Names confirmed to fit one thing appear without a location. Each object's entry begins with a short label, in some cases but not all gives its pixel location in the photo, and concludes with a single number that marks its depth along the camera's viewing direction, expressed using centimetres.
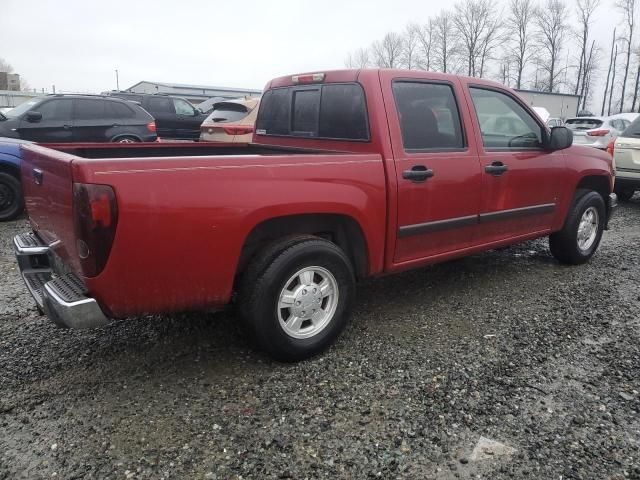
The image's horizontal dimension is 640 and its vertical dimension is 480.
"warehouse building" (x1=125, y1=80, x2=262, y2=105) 3728
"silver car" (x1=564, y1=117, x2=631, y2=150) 1216
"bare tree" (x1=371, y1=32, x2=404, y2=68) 6083
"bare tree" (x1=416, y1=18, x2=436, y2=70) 5690
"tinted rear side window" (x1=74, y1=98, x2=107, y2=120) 959
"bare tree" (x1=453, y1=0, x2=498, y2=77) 5375
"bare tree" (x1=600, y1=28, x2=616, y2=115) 5312
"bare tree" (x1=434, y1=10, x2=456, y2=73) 5569
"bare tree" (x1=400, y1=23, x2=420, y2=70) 5866
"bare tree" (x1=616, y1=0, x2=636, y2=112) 4622
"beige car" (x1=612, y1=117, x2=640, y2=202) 848
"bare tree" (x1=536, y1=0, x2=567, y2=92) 5128
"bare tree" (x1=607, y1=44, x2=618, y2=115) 5353
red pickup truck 252
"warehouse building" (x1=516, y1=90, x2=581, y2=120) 3828
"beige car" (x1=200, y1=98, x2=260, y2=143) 923
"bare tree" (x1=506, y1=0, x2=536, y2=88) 5353
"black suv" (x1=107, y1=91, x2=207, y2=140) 1546
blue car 672
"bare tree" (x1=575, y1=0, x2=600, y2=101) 4991
